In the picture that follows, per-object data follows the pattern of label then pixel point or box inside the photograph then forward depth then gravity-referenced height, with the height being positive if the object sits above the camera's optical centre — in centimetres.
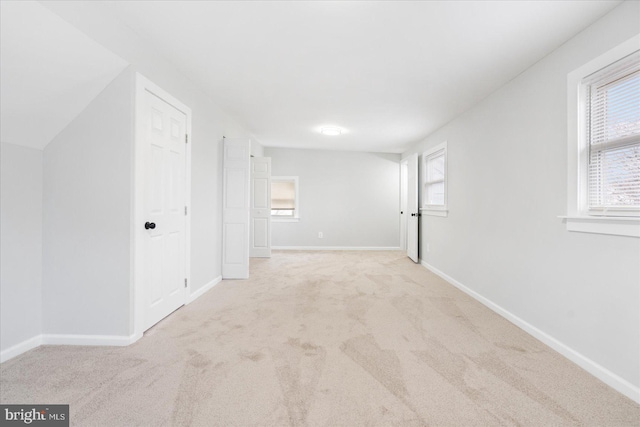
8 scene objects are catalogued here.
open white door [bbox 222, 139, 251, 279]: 405 +16
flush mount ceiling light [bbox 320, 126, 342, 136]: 476 +140
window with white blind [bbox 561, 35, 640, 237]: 174 +47
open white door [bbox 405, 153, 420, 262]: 547 +11
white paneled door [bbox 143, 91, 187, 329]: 238 +2
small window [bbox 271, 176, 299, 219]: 687 +28
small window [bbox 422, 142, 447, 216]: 444 +55
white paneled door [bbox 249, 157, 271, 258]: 578 +9
